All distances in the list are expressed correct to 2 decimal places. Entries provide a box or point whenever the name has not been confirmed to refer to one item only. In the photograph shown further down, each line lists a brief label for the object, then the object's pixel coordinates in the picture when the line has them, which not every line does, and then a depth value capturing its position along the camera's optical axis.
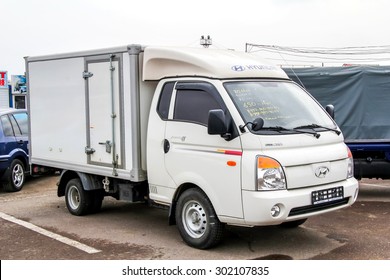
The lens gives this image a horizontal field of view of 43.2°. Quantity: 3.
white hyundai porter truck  5.38
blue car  10.20
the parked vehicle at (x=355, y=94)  9.70
